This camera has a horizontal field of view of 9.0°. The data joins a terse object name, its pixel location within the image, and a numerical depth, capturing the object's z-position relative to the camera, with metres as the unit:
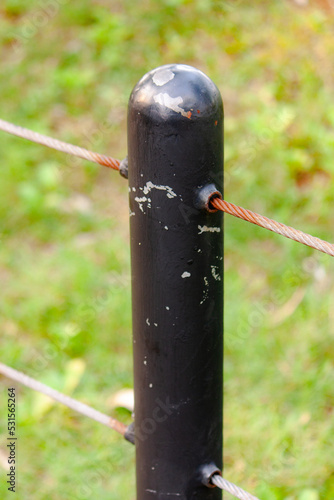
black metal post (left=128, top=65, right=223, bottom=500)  1.68
